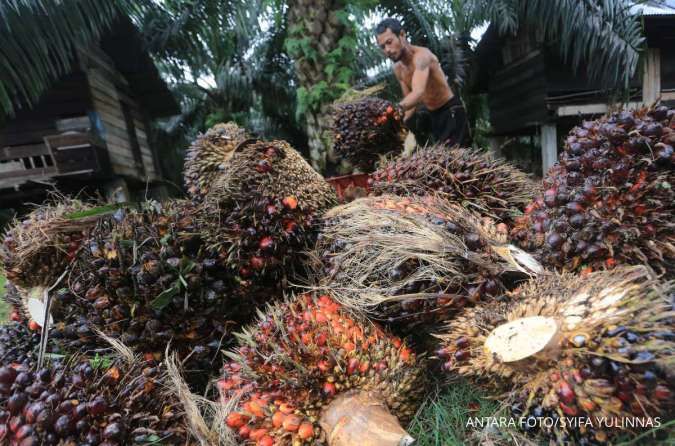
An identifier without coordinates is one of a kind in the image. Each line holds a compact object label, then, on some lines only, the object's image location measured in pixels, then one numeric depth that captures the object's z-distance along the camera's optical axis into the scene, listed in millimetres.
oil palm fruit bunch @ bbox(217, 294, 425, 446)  890
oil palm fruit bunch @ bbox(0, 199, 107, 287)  1255
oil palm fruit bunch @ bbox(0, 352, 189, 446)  820
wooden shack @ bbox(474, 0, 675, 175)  5641
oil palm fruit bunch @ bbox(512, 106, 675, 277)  967
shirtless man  2910
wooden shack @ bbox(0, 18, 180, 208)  4527
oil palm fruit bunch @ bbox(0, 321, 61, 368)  1209
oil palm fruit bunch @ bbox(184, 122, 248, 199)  1703
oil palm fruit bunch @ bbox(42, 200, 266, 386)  1156
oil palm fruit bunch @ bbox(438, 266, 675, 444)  651
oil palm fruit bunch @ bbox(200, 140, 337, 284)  1271
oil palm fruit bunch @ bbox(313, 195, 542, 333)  1031
